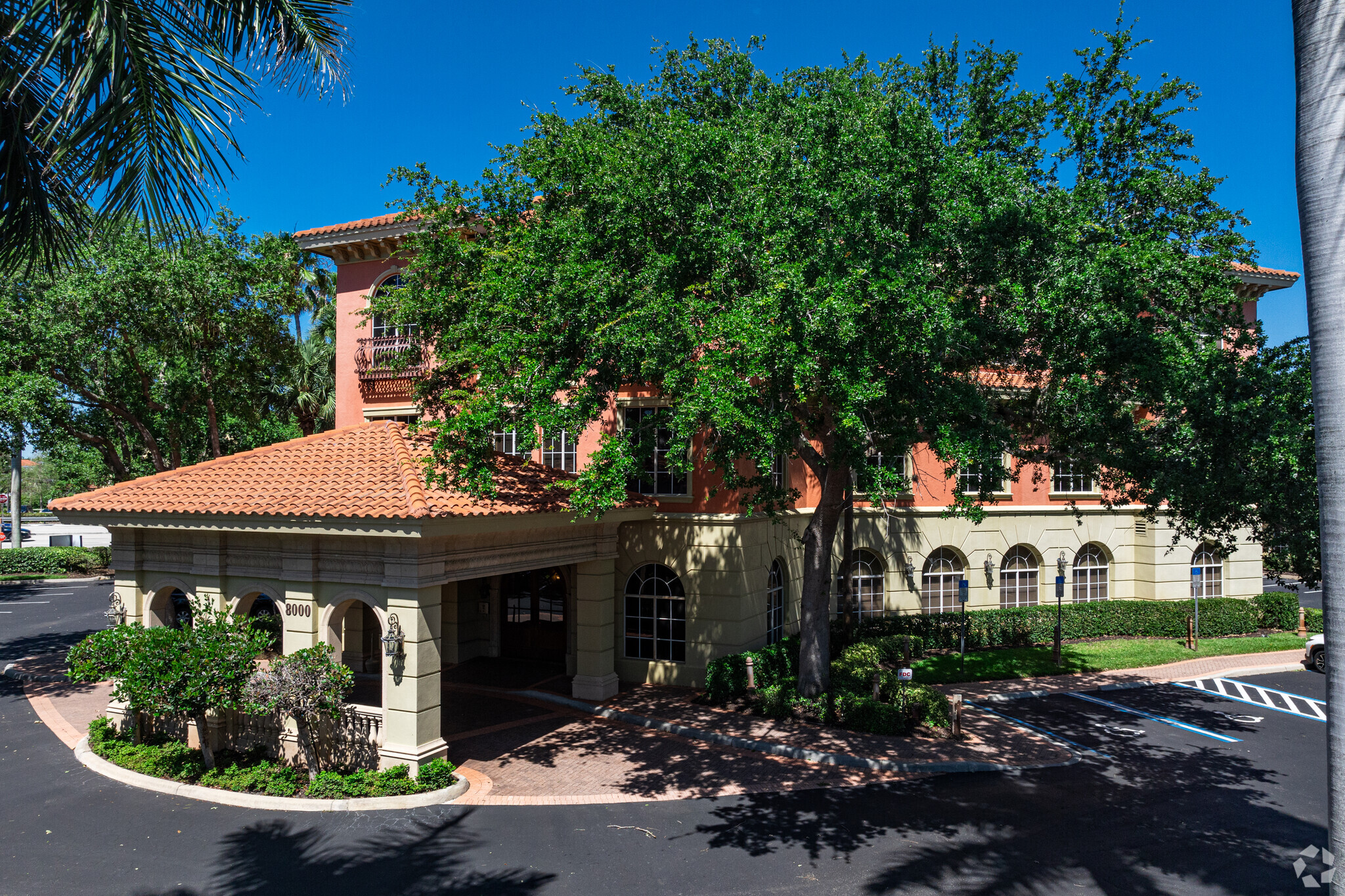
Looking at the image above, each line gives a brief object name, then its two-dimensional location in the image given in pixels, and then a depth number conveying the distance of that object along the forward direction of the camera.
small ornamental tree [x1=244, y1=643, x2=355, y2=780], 11.11
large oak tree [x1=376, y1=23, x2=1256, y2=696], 11.12
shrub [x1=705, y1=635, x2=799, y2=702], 16.55
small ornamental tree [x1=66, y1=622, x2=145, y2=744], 11.62
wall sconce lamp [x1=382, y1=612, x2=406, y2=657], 11.55
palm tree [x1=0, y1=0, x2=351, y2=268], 6.28
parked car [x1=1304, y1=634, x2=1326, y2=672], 20.03
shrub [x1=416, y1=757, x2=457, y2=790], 11.32
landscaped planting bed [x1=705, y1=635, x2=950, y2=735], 14.69
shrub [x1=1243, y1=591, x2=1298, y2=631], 25.45
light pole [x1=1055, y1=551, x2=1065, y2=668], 20.67
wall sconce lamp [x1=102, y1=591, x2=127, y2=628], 13.73
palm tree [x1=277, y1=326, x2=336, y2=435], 30.47
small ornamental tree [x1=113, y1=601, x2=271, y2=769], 11.05
